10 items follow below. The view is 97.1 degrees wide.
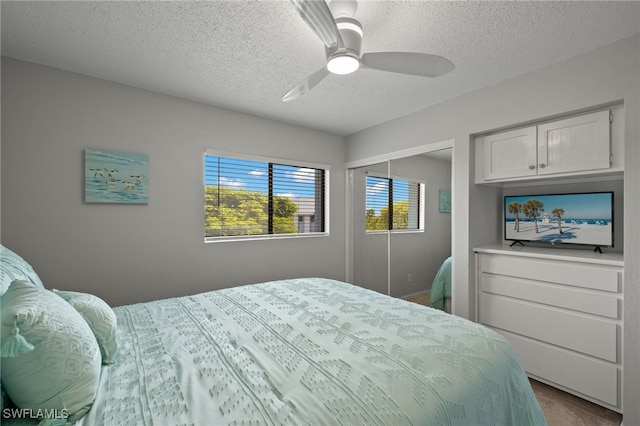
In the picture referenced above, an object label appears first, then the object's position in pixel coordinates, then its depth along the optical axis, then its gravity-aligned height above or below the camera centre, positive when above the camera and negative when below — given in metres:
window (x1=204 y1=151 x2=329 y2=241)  3.11 +0.18
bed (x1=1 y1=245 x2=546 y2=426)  0.89 -0.62
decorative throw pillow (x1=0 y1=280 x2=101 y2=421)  0.80 -0.44
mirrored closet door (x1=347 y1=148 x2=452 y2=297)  3.04 -0.13
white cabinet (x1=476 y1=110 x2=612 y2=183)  2.02 +0.50
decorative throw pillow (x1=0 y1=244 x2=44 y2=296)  1.04 -0.24
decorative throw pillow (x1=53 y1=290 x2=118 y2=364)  1.15 -0.46
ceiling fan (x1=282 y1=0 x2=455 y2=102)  1.48 +0.84
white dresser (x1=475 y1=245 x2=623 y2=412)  1.93 -0.79
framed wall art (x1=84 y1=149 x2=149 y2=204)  2.38 +0.31
